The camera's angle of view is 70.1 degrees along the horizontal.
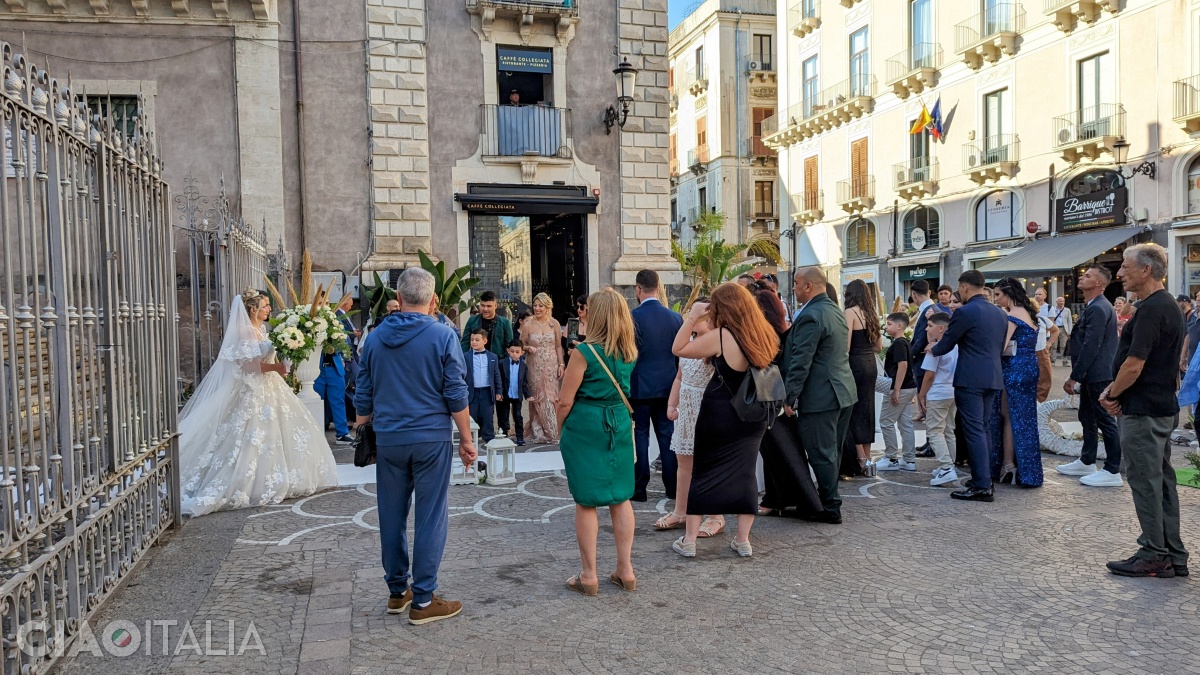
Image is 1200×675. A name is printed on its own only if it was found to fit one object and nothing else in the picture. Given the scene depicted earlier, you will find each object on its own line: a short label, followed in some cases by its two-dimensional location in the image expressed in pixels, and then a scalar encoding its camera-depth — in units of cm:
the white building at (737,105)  4056
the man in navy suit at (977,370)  674
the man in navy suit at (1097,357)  717
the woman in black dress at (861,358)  762
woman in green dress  466
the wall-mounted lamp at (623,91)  1548
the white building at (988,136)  2077
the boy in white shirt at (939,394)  759
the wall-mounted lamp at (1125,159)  2102
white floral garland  884
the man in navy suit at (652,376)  681
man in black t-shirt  493
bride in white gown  671
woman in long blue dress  718
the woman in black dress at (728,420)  521
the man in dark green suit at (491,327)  1034
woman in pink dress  1021
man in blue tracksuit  434
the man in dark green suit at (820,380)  624
